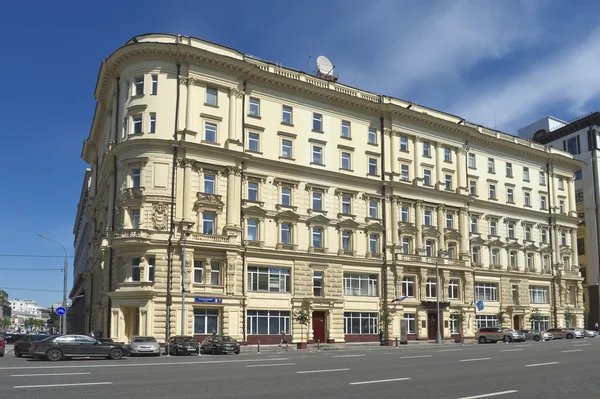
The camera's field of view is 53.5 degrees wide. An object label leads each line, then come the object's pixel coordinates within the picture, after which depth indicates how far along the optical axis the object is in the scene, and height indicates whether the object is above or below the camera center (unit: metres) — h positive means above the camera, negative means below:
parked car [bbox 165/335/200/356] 38.03 -3.37
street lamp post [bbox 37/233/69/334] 50.39 +0.81
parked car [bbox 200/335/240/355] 38.81 -3.42
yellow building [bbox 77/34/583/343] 44.94 +7.40
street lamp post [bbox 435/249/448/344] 53.53 -0.32
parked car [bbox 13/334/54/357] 35.28 -3.10
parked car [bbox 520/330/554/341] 58.53 -4.28
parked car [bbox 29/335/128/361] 30.89 -2.92
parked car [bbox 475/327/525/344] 55.03 -4.01
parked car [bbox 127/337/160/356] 36.56 -3.29
